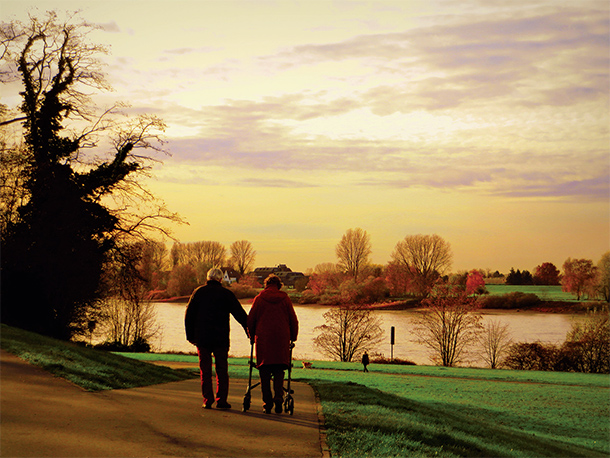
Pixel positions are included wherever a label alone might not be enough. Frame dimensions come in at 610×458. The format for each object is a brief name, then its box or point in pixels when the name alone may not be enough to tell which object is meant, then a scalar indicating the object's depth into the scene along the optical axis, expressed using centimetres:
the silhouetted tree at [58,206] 2594
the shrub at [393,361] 3650
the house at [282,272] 13925
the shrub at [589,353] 3653
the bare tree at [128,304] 2983
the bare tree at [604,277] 6050
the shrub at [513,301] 7562
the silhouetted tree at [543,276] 11519
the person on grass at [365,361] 2853
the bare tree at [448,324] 4506
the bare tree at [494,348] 4174
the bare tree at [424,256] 8406
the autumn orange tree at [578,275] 7569
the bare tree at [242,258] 9956
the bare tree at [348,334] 4688
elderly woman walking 895
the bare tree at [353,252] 8700
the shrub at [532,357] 3641
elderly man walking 910
